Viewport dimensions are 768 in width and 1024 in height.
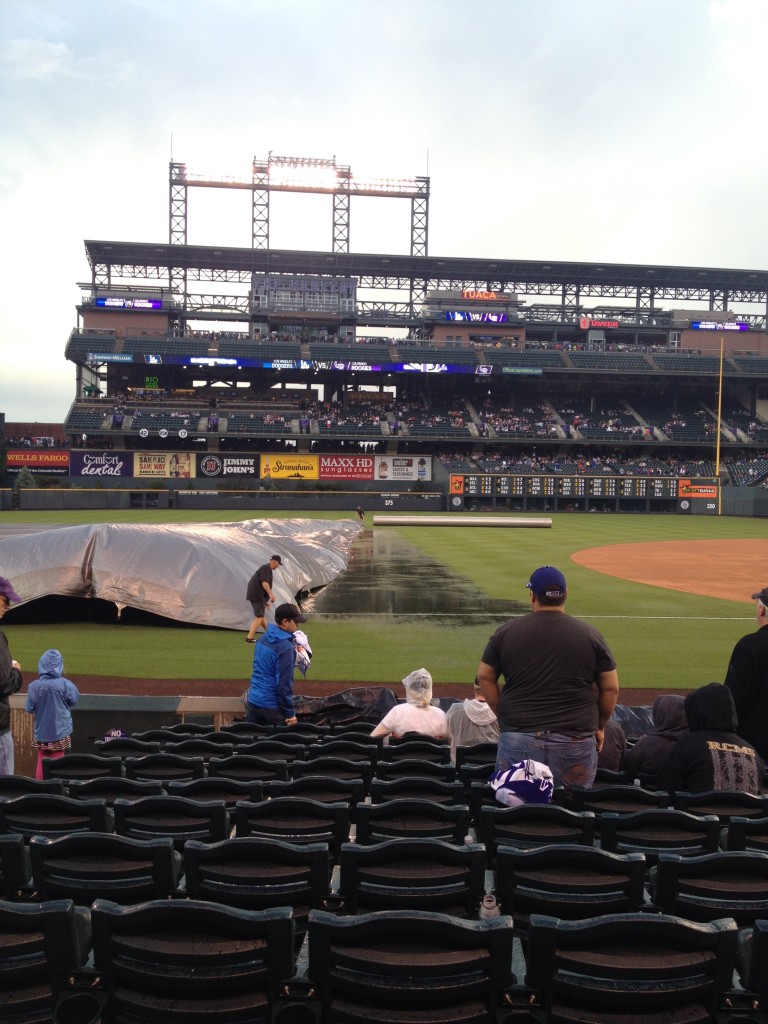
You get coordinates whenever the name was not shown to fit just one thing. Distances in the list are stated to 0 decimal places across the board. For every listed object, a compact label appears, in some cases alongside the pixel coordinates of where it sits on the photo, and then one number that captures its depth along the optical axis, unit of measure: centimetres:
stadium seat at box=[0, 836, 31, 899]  335
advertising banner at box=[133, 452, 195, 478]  5731
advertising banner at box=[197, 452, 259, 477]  5791
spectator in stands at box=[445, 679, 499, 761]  637
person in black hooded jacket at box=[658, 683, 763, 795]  431
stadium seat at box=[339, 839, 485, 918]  300
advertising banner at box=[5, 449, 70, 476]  5834
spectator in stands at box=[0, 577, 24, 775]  533
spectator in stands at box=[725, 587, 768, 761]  495
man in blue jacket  719
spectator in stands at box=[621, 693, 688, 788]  521
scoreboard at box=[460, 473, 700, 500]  5391
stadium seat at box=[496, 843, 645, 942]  296
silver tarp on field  1372
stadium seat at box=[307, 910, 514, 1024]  246
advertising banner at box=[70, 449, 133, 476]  5669
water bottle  322
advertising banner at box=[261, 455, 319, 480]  5869
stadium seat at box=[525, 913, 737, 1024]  243
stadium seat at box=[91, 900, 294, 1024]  253
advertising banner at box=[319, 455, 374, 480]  5916
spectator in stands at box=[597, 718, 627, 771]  539
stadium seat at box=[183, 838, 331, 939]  304
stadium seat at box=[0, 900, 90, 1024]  261
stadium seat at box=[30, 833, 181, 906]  312
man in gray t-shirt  426
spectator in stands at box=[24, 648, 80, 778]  645
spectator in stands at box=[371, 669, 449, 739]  620
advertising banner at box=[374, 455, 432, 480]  5994
